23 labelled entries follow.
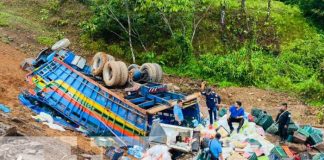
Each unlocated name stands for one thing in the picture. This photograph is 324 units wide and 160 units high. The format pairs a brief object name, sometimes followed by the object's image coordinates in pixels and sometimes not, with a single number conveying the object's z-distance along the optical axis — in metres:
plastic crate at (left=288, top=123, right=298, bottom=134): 11.16
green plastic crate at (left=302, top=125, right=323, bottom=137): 11.04
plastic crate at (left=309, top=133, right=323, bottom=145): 10.75
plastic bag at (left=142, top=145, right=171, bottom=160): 9.30
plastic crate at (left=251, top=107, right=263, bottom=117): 12.64
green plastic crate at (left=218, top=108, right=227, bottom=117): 12.63
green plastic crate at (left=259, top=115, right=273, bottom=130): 11.89
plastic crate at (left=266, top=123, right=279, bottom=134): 11.60
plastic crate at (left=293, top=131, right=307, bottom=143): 10.72
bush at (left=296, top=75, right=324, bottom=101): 16.25
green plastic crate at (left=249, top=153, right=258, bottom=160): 9.21
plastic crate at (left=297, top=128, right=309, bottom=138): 10.80
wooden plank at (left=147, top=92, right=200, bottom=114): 10.16
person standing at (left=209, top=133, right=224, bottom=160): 8.56
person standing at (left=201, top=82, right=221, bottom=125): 11.75
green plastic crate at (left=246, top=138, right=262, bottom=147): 10.33
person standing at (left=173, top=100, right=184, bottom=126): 10.58
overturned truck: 10.49
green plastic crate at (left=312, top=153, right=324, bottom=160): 9.19
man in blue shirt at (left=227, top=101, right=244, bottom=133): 11.06
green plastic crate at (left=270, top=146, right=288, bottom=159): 9.61
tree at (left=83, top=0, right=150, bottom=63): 18.47
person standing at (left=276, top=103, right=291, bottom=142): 10.95
